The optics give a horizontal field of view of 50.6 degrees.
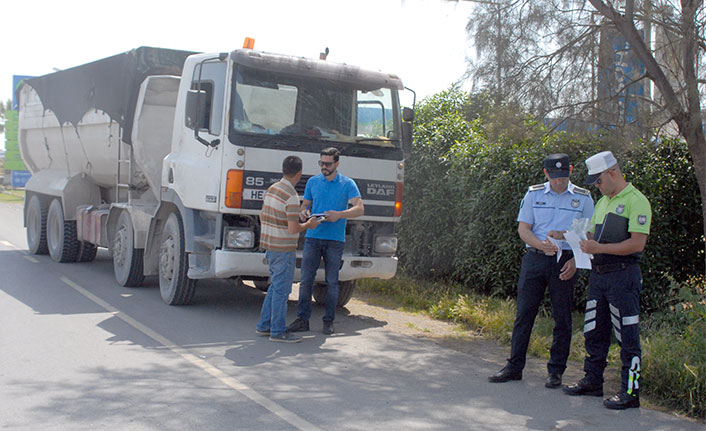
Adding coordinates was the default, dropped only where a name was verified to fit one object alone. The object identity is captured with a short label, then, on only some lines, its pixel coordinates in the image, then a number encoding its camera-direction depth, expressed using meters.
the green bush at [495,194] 7.80
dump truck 7.97
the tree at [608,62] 7.06
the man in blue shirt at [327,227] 7.52
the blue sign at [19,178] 37.09
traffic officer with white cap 5.43
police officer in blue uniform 5.95
